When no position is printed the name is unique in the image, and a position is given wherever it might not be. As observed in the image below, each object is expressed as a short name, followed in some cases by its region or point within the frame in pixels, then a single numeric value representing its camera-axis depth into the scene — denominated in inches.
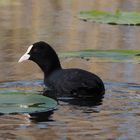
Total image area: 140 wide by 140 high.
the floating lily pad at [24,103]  582.2
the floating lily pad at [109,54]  803.4
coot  674.8
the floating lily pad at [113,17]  1029.8
